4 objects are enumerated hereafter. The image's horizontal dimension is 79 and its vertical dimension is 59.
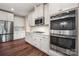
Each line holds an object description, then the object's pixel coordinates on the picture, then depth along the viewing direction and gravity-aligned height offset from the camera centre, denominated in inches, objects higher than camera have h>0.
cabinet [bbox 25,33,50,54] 63.4 -20.9
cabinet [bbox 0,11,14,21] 121.2 +36.1
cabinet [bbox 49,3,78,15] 37.3 +20.4
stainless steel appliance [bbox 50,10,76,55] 36.6 -3.4
